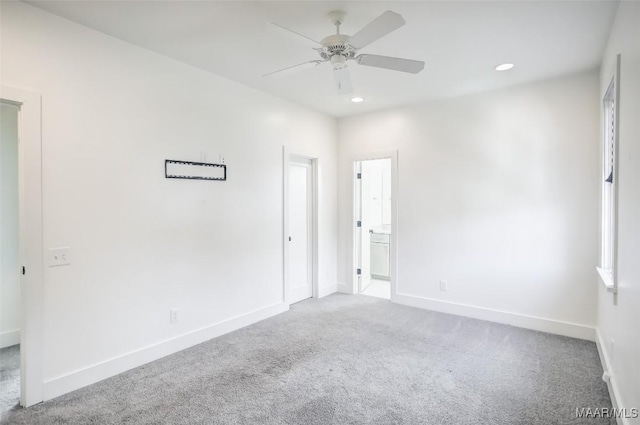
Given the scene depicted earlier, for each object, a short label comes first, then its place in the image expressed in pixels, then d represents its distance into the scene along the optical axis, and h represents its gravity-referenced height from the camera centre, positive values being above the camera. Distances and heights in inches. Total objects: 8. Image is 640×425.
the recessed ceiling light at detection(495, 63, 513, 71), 122.3 +52.6
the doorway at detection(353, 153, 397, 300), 194.6 -13.3
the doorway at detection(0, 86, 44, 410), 86.7 -9.4
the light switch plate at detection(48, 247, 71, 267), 91.7 -13.4
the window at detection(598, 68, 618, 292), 109.6 +7.3
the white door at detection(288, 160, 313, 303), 180.5 -13.9
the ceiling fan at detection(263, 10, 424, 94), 77.5 +41.5
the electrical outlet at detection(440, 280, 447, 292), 165.5 -39.1
